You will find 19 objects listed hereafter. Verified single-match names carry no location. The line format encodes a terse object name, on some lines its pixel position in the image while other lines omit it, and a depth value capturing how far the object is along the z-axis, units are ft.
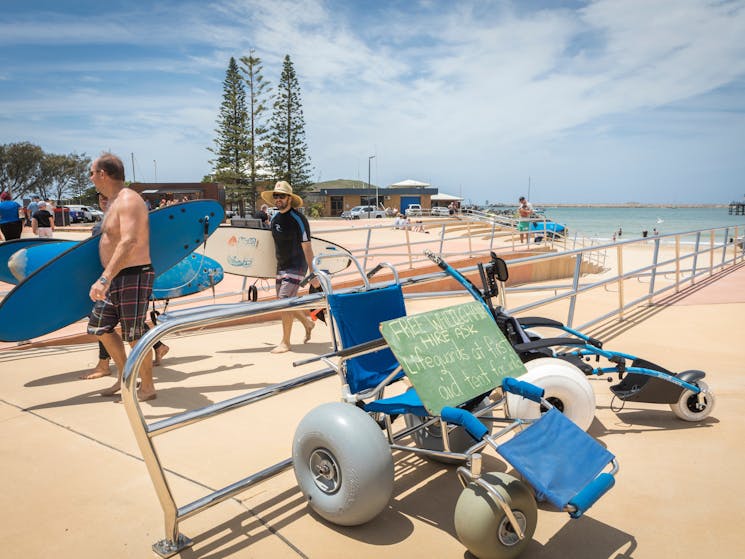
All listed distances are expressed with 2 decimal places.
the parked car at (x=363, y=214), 155.94
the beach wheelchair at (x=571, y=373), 9.81
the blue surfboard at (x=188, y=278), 17.57
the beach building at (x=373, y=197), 216.33
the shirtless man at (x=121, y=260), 11.44
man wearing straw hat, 16.94
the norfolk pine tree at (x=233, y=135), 136.98
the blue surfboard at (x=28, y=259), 15.84
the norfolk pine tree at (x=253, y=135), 130.21
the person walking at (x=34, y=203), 56.06
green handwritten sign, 7.32
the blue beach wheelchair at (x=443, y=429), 6.37
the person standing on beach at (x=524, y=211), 62.24
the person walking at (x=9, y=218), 35.45
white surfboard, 20.70
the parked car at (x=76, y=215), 136.87
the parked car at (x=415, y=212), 146.10
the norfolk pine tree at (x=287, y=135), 142.51
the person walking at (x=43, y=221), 43.14
